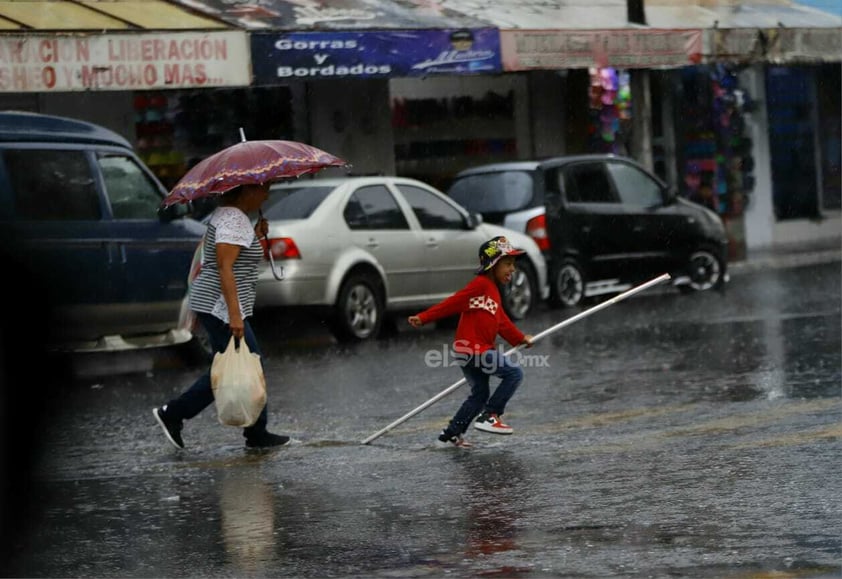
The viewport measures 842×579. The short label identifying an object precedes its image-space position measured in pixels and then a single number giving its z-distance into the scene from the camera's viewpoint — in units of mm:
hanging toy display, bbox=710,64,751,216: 29875
